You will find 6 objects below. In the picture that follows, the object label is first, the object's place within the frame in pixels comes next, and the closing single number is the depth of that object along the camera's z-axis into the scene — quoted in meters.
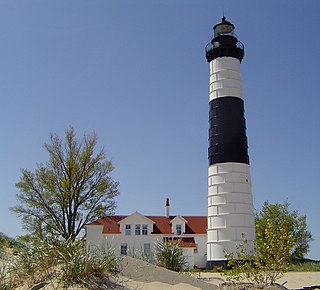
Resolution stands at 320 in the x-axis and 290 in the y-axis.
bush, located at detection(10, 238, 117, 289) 10.88
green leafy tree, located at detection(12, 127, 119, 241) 33.06
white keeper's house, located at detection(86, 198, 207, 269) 38.59
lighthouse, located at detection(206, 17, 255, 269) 27.38
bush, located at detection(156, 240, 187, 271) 17.30
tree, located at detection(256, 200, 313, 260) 42.38
